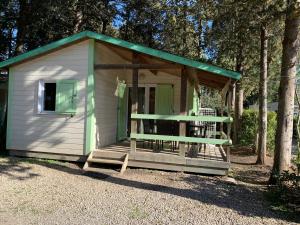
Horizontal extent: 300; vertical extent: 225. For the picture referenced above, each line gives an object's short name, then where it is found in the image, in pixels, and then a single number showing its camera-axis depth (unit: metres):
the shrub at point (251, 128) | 10.41
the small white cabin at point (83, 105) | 5.99
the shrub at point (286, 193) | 4.19
